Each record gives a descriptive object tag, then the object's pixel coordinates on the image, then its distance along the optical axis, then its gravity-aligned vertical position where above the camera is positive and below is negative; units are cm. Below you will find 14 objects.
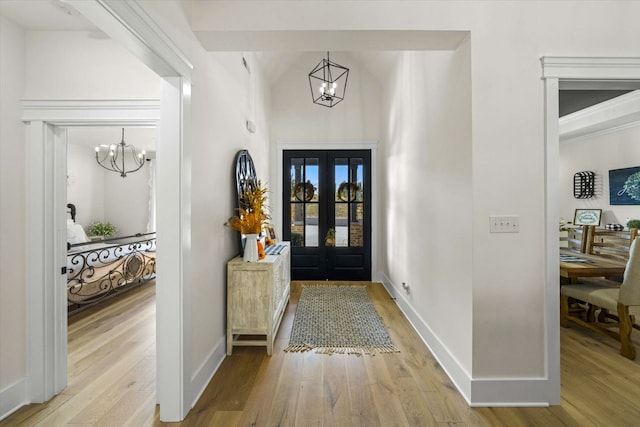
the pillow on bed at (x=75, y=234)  475 -34
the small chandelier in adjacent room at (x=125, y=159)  665 +126
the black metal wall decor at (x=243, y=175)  295 +41
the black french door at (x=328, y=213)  512 +0
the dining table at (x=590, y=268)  285 -53
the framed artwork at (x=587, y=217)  531 -8
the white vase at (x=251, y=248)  264 -32
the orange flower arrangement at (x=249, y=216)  266 -3
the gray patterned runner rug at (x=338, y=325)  272 -121
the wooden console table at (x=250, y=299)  258 -75
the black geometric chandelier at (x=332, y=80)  502 +225
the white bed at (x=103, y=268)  358 -77
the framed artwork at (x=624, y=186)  460 +42
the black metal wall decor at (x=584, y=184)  542 +52
